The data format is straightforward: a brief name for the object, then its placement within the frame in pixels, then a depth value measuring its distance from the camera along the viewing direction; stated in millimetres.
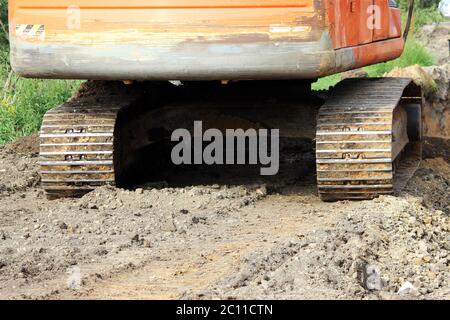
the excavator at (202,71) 11715
